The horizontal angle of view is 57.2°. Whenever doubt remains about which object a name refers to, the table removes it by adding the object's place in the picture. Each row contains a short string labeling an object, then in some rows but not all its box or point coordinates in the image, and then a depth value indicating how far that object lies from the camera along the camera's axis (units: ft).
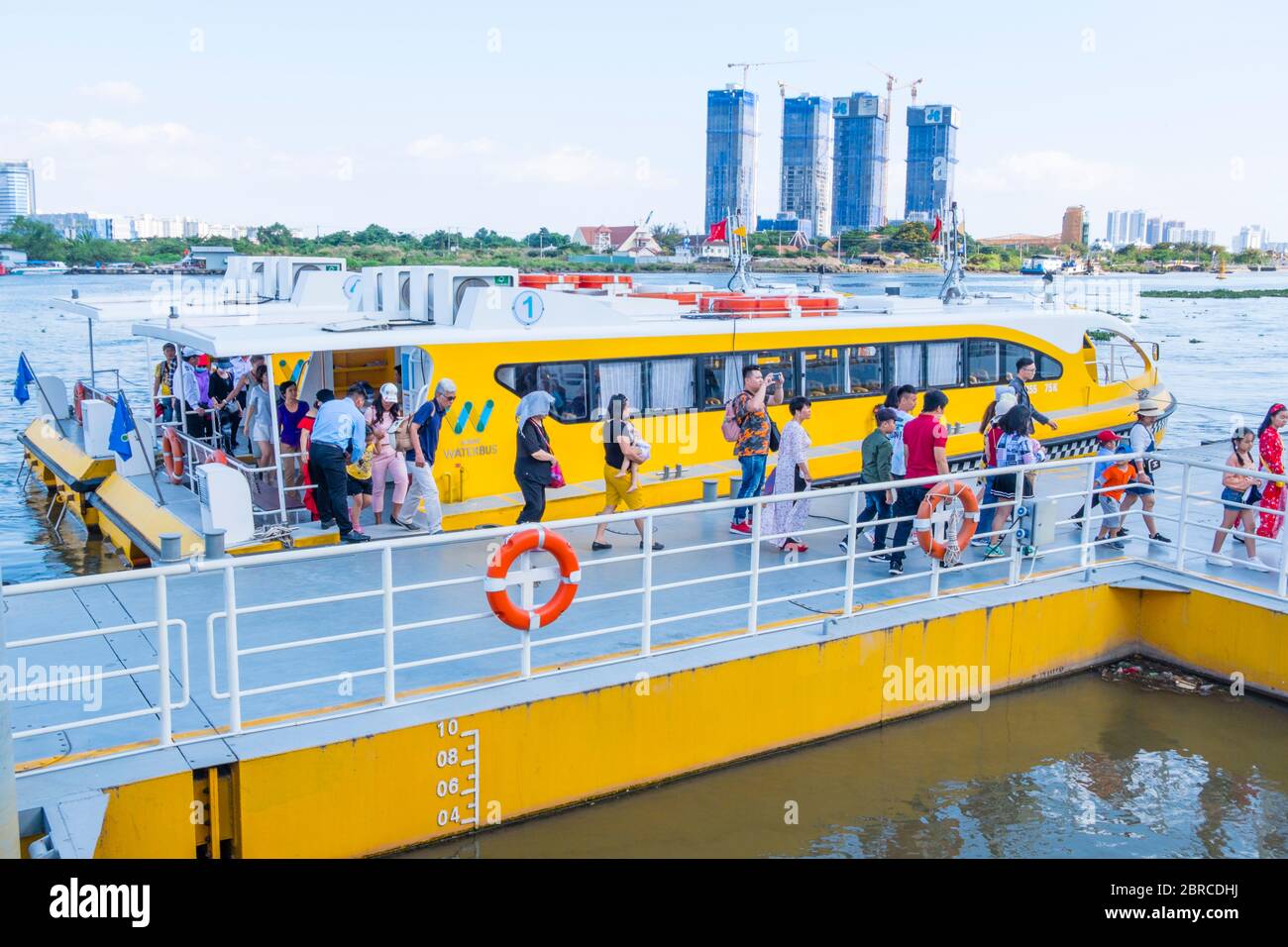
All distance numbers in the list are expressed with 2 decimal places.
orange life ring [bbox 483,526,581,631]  22.97
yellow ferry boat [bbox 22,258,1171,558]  37.29
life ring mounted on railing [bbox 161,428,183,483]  42.01
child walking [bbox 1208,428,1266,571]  33.65
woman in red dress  34.63
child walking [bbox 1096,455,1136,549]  34.94
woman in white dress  33.45
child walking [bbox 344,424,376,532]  34.42
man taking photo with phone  34.94
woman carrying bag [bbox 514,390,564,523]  33.09
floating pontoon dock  20.59
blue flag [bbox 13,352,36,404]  58.49
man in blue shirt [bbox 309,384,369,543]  32.86
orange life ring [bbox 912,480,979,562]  29.17
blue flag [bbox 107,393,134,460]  41.65
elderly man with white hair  35.17
